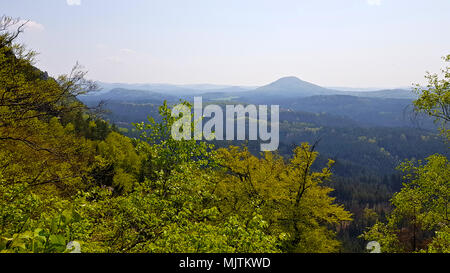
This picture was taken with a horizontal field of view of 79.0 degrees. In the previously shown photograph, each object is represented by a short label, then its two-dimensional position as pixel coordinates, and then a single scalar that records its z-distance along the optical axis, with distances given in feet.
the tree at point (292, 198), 84.74
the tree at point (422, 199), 62.34
